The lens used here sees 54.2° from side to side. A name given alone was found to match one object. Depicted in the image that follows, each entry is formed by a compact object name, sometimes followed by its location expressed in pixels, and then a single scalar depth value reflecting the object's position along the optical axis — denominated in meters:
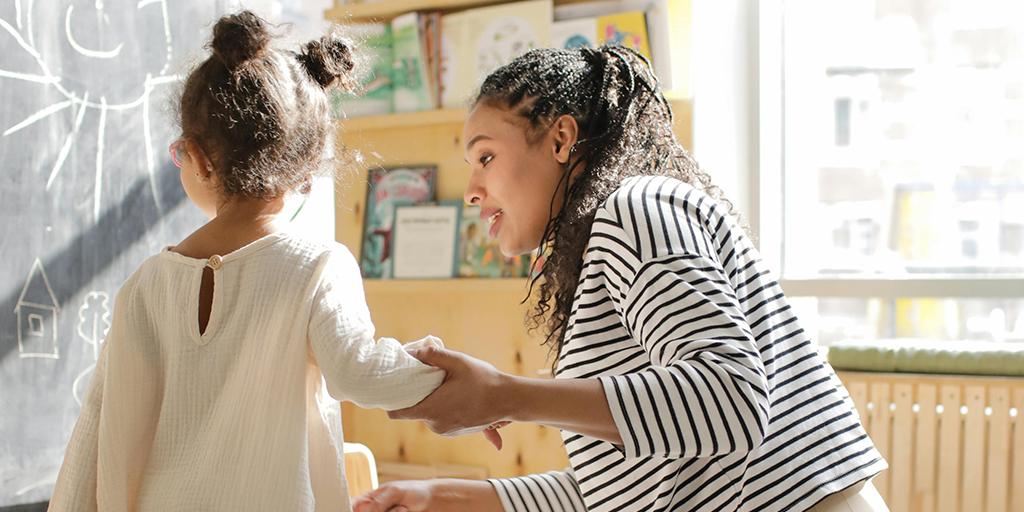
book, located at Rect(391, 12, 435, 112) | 2.62
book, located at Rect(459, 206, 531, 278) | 2.53
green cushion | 2.13
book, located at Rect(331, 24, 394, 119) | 2.68
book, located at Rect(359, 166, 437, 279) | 2.69
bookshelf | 2.57
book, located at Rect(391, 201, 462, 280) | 2.62
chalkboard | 1.64
